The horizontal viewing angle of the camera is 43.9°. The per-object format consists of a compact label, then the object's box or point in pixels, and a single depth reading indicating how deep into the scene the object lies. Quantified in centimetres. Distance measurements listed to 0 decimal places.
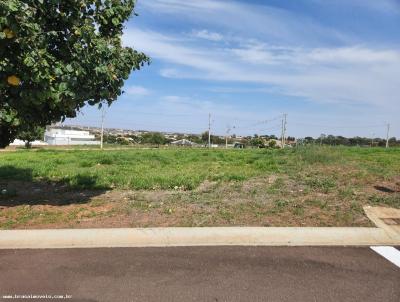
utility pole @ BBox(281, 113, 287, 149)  6459
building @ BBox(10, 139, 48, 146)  8878
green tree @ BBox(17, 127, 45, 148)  5138
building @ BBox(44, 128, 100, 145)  10671
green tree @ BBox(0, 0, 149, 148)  694
